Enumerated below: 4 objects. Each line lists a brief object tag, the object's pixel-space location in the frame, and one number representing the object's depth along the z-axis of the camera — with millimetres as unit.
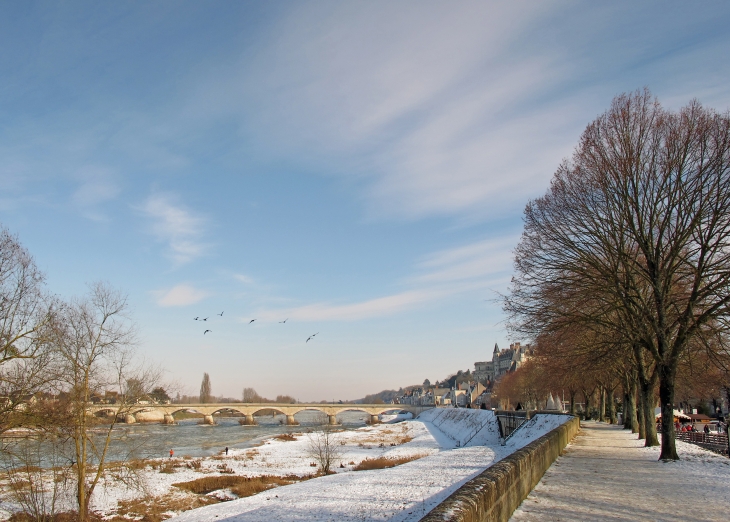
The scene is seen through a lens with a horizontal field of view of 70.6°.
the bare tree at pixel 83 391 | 18000
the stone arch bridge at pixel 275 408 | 95438
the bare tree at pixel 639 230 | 17125
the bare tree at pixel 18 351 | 14758
